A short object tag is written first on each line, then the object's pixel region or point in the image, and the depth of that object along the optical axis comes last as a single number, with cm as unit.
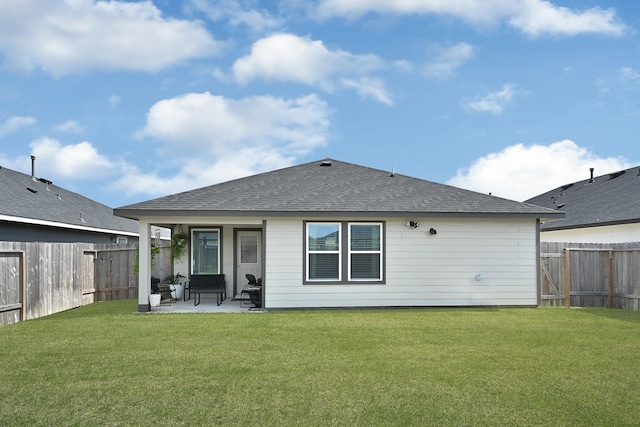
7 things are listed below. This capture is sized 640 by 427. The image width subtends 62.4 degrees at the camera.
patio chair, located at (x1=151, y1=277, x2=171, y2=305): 1368
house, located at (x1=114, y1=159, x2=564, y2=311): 1224
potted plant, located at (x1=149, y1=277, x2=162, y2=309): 1273
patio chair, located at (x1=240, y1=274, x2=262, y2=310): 1254
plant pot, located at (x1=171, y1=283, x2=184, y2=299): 1472
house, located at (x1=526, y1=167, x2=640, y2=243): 1706
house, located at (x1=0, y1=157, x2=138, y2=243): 1603
